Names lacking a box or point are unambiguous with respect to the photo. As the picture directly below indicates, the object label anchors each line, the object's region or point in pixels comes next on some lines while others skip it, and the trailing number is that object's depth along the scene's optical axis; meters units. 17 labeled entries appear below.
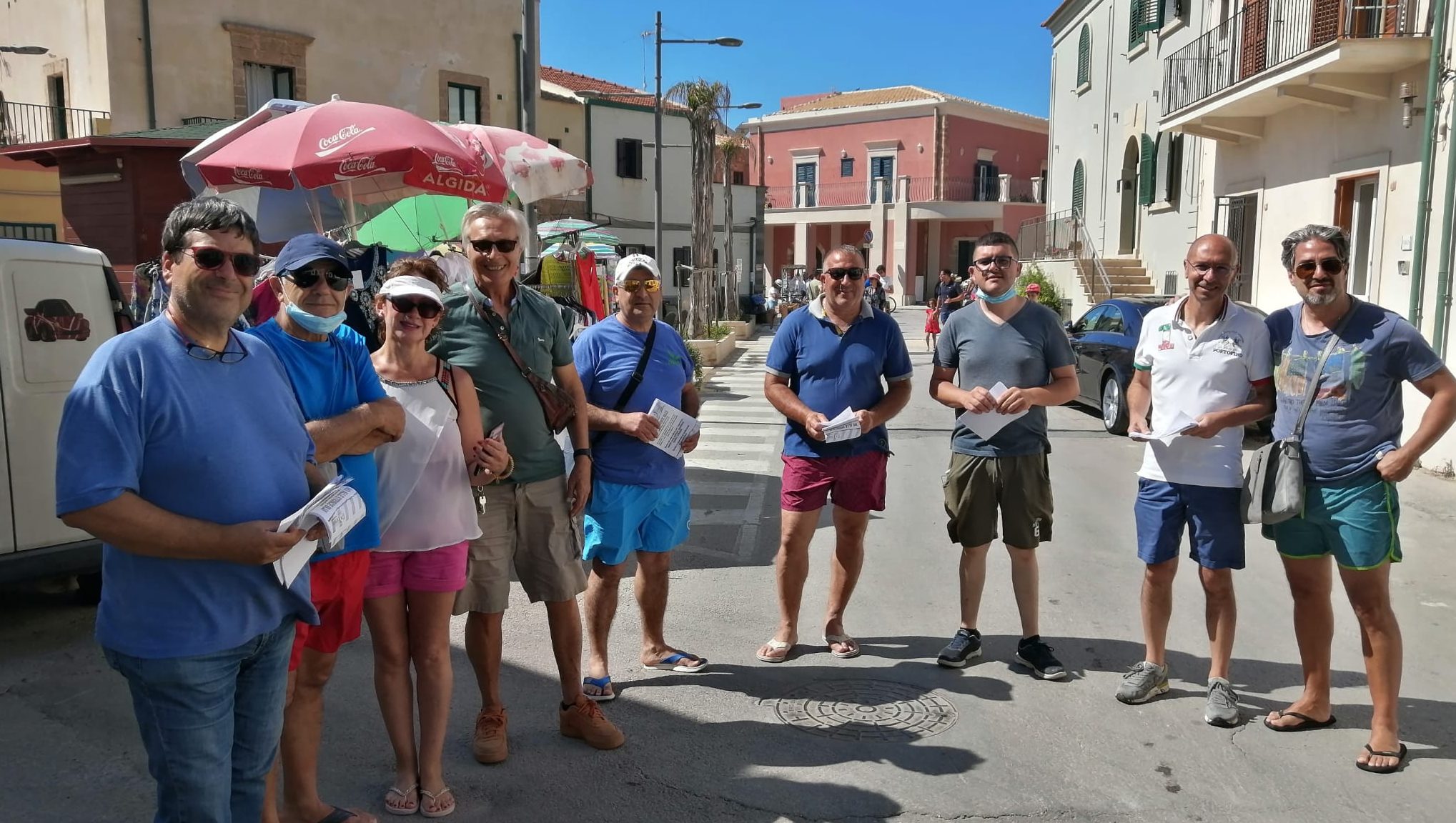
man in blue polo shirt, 4.89
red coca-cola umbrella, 5.88
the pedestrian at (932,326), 22.48
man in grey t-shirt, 4.77
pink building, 45.84
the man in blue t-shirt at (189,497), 2.21
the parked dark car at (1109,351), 12.10
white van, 4.88
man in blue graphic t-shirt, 3.83
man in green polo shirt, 3.77
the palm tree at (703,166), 24.42
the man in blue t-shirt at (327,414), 2.93
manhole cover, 4.19
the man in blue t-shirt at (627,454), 4.47
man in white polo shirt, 4.24
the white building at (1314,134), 10.51
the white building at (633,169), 35.62
